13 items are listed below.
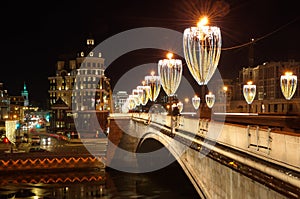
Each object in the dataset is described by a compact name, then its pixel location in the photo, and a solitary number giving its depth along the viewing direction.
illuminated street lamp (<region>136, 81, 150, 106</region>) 52.41
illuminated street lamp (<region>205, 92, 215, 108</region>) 55.47
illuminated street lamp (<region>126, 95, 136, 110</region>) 89.19
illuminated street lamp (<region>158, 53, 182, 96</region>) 26.95
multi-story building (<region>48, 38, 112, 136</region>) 116.88
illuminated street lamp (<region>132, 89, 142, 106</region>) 70.69
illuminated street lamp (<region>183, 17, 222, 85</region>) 17.17
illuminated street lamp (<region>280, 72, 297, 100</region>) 34.25
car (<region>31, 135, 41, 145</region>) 76.93
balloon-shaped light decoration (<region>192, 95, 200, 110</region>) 57.97
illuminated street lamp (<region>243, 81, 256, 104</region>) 42.22
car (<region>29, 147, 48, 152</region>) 59.16
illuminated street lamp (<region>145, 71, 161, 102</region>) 41.81
